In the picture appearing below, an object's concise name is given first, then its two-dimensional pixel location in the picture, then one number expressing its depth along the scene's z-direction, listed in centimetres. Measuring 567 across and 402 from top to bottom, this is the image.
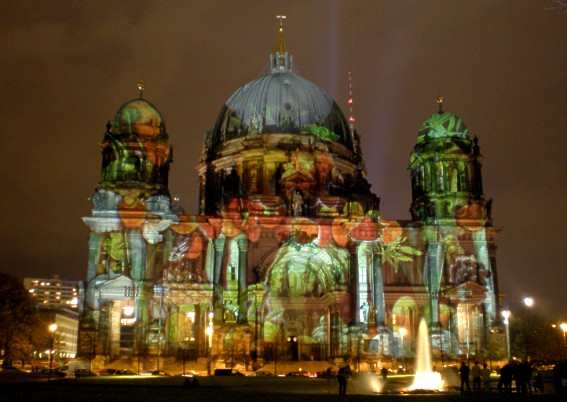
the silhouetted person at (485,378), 2880
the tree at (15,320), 6193
